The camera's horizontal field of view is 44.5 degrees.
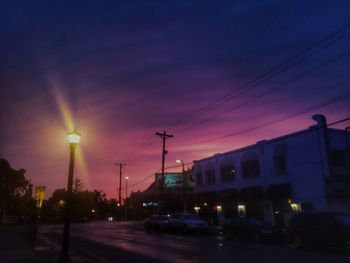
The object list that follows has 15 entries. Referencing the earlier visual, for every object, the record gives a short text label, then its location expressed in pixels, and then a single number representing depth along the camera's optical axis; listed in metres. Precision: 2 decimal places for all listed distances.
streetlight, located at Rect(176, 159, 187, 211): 52.37
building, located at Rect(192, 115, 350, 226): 32.84
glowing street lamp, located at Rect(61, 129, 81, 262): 14.52
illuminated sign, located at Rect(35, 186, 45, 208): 26.88
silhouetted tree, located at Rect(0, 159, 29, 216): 64.06
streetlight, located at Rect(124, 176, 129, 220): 83.05
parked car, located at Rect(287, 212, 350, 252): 18.54
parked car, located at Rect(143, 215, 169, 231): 40.03
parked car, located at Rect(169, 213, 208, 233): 34.62
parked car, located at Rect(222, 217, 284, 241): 25.56
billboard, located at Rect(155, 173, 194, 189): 80.44
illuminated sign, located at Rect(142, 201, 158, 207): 86.19
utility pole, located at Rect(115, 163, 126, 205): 81.38
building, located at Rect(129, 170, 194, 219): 56.46
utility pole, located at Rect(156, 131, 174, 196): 51.09
